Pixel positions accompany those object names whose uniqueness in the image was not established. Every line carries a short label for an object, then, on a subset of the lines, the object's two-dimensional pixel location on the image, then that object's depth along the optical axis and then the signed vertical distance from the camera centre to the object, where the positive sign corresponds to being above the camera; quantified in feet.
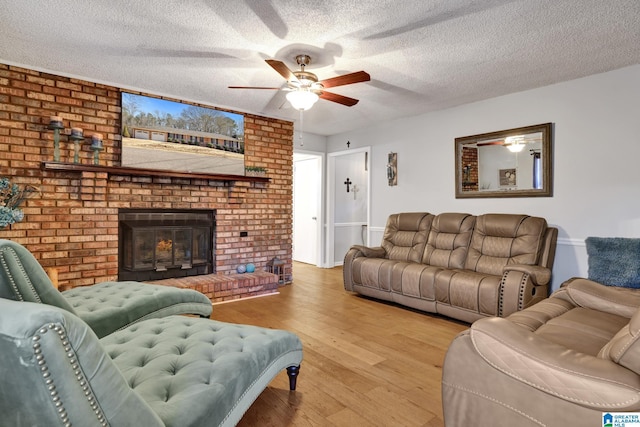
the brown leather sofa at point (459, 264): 10.02 -1.97
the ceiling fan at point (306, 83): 8.68 +3.31
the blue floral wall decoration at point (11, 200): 9.23 +0.27
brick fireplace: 10.53 +0.81
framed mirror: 12.15 +1.69
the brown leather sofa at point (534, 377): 3.46 -1.89
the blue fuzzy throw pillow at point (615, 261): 9.26 -1.48
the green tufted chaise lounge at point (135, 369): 2.32 -2.09
